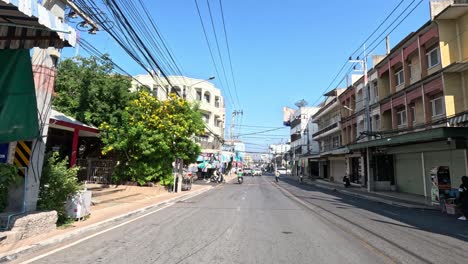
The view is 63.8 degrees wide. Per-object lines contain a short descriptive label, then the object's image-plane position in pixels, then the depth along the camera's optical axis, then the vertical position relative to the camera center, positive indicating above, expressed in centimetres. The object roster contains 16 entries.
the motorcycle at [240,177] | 4546 +35
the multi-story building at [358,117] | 3469 +658
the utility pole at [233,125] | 7131 +1033
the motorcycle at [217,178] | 4671 +19
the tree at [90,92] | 2256 +520
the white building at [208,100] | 5825 +1330
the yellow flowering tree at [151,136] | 2275 +261
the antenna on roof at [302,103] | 9062 +1868
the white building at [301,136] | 7317 +996
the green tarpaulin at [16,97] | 802 +173
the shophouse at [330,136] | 4864 +666
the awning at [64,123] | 1601 +241
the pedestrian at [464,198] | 1428 -53
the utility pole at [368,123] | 3039 +496
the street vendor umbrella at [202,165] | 5161 +194
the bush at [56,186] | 1027 -26
